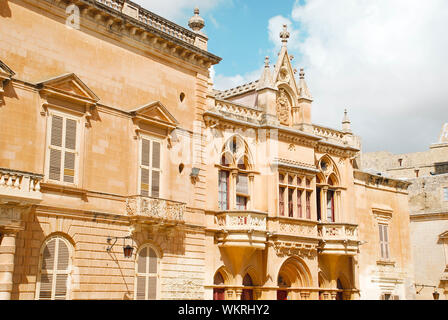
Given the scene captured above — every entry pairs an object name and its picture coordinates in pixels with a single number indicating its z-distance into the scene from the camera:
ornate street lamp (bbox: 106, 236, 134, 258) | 18.30
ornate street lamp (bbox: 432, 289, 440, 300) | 34.11
